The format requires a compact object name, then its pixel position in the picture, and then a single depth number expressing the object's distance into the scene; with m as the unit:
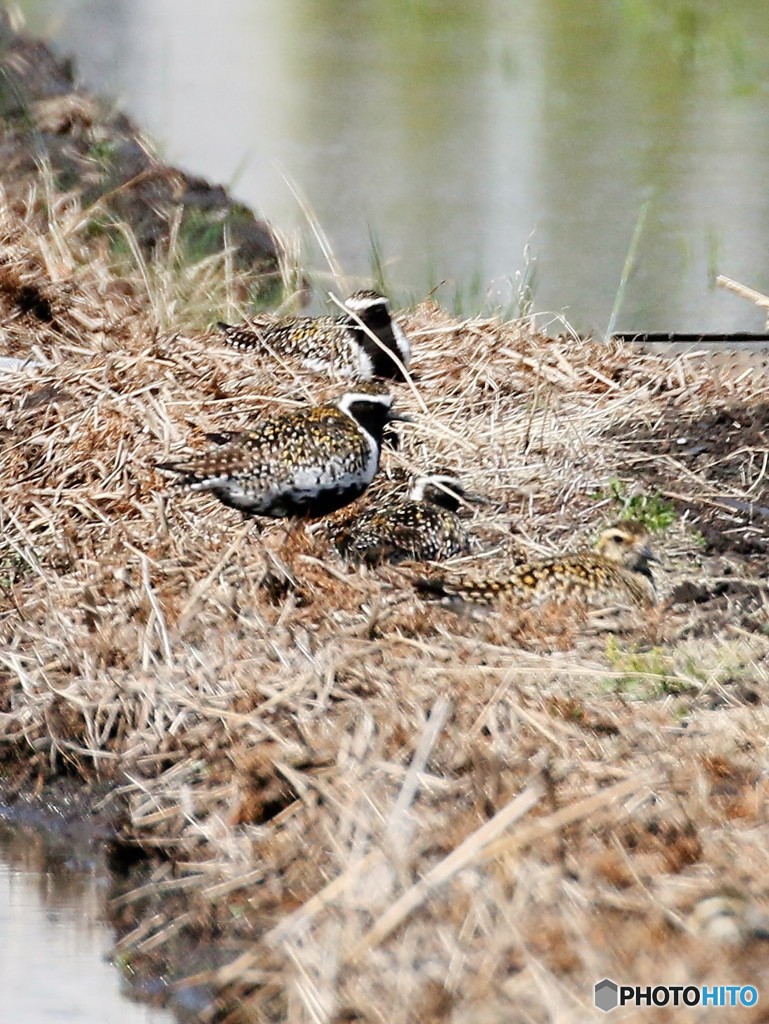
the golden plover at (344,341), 14.09
